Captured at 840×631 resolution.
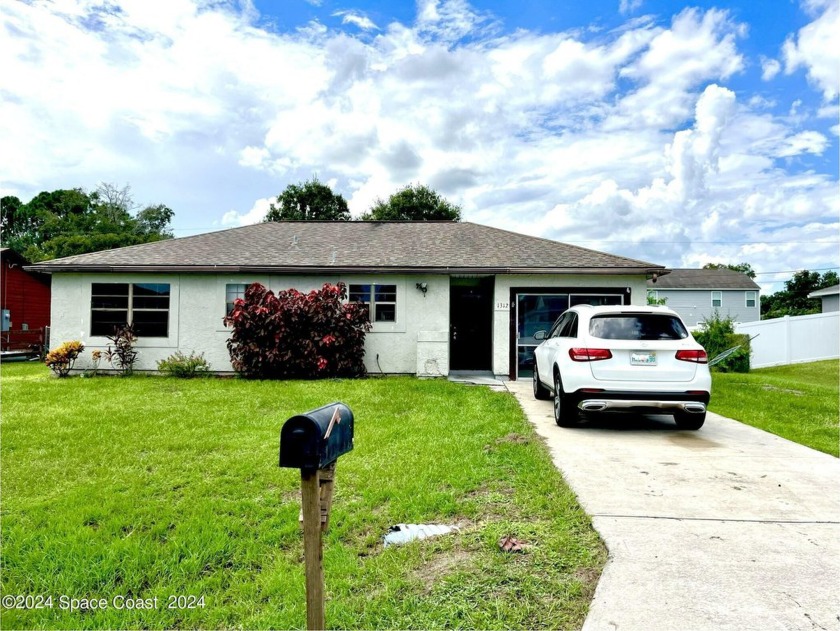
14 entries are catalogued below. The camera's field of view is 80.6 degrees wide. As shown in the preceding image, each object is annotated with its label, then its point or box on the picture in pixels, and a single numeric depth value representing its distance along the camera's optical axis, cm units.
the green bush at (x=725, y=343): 1667
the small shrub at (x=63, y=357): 1250
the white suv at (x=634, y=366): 648
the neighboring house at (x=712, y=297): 3356
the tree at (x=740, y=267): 5162
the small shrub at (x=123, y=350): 1288
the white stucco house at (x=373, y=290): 1272
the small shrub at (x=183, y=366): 1268
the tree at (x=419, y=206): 3650
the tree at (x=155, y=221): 4334
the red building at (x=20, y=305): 2069
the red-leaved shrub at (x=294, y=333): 1228
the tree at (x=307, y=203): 3812
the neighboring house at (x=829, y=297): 2528
